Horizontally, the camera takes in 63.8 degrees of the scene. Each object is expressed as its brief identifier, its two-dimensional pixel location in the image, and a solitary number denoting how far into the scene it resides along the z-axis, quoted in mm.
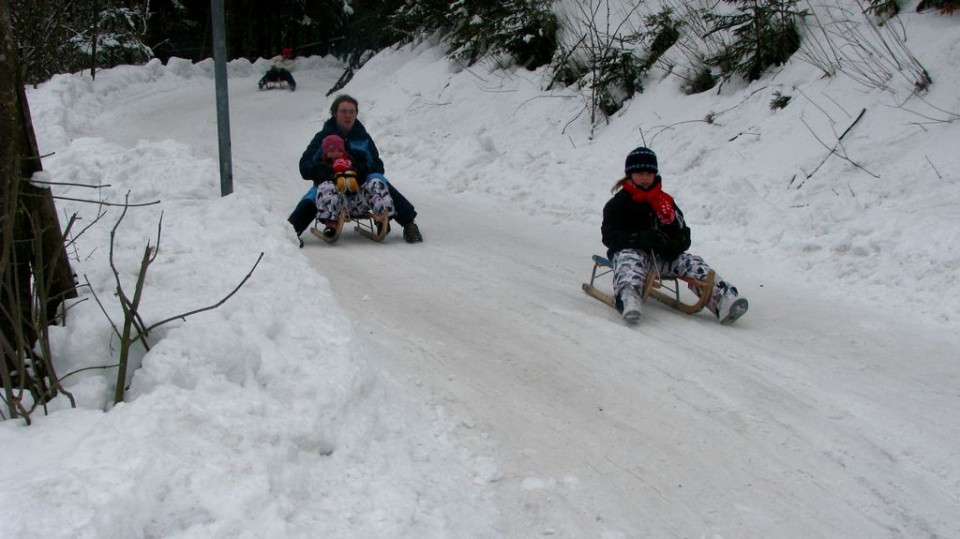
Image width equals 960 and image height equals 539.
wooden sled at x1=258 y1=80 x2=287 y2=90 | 18172
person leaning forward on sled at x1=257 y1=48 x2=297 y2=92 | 18078
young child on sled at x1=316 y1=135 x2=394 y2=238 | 6012
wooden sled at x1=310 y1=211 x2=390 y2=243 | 5910
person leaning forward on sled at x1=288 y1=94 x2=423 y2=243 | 6113
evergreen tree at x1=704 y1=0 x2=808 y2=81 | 7680
